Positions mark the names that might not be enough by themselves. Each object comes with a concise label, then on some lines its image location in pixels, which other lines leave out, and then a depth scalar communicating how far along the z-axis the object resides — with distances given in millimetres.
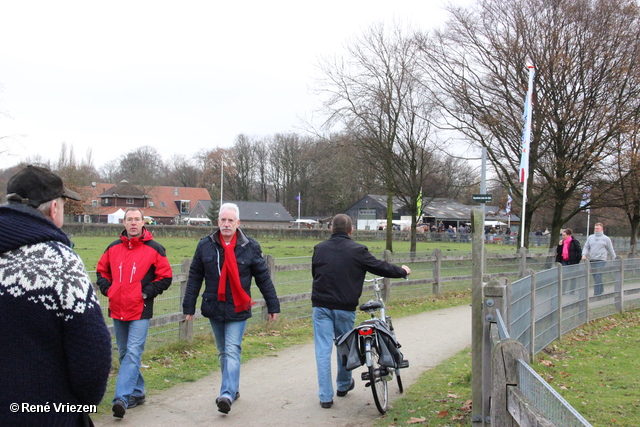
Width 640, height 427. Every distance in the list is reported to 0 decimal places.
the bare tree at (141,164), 104750
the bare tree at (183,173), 109938
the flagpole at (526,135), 18766
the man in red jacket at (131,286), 5965
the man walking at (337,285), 6504
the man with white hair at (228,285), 6086
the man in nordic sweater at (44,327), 2422
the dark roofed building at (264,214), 91000
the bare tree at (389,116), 27141
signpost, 12359
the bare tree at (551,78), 22016
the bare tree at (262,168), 99875
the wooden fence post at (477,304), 5424
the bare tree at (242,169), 99500
